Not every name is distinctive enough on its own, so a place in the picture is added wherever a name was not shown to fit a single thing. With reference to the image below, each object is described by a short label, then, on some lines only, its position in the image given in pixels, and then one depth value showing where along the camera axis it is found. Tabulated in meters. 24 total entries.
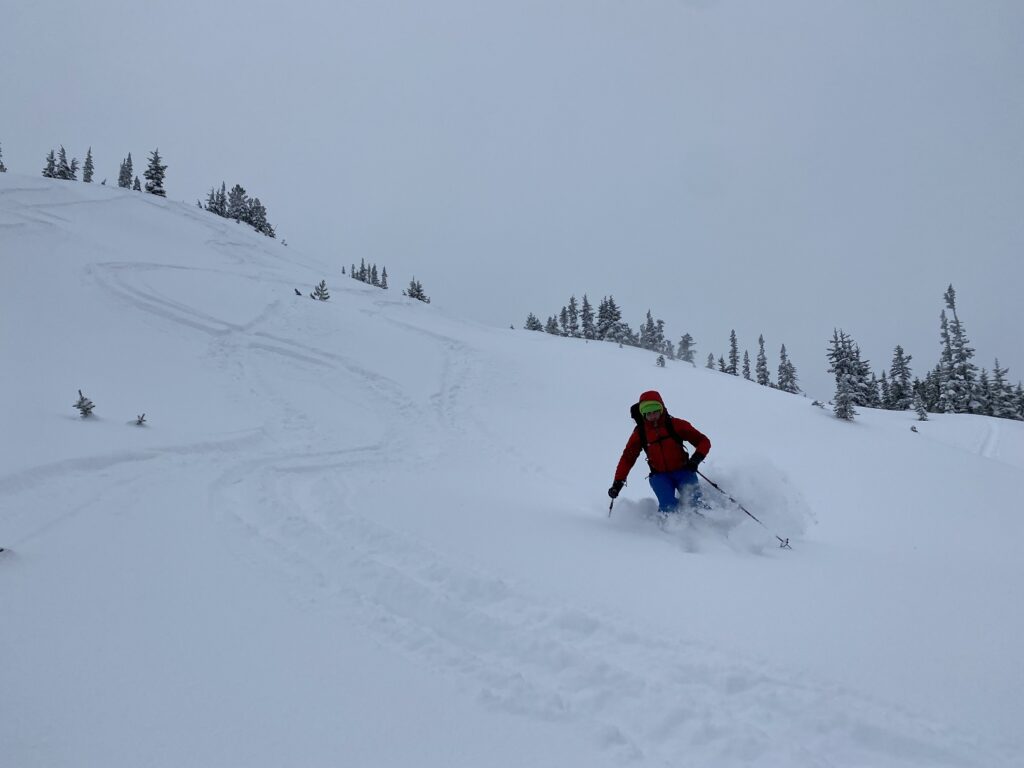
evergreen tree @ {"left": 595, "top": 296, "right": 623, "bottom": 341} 54.66
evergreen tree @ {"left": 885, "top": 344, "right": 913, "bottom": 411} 52.03
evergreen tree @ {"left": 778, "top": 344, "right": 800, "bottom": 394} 61.69
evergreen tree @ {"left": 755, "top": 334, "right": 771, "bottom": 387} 62.28
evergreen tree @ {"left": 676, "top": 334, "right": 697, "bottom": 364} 72.44
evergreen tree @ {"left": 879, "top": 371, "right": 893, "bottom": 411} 55.00
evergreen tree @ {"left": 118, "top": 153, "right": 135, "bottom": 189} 68.38
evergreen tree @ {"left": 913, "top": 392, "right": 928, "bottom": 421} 34.19
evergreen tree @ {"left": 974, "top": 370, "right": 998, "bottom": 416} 47.06
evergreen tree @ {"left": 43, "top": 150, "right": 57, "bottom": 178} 57.87
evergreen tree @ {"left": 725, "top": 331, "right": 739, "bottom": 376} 63.31
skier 7.38
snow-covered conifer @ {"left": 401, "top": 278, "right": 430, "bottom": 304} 53.12
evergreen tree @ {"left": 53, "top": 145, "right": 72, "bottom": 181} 58.38
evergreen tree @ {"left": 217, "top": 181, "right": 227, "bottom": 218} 70.19
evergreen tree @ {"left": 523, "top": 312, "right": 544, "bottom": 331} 69.12
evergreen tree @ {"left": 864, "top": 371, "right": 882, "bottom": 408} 54.23
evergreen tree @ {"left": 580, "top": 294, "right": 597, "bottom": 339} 69.06
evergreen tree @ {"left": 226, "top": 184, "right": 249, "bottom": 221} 66.69
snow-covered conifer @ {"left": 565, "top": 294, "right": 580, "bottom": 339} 72.06
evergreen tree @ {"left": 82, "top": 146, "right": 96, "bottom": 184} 70.66
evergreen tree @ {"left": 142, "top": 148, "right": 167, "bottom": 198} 58.44
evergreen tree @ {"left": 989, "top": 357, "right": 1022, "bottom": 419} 47.16
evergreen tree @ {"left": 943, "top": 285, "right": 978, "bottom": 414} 47.22
